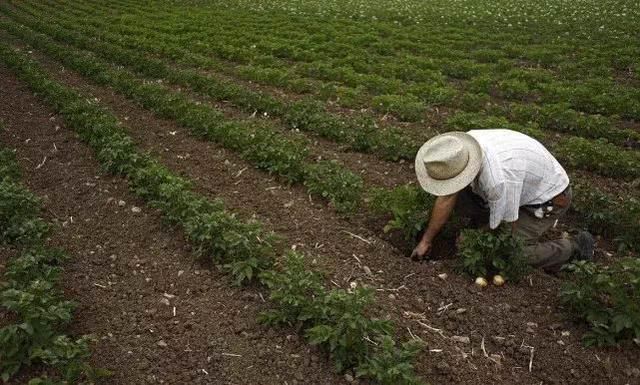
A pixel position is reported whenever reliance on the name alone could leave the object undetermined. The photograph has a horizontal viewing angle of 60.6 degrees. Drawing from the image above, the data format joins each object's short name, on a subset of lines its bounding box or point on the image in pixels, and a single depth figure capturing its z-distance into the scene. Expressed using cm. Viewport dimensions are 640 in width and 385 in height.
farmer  479
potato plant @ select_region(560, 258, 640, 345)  416
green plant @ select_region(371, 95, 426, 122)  916
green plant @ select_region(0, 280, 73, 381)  390
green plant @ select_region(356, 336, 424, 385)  369
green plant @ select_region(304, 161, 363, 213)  635
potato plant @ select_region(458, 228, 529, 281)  490
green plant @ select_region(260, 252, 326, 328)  432
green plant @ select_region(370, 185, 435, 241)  568
